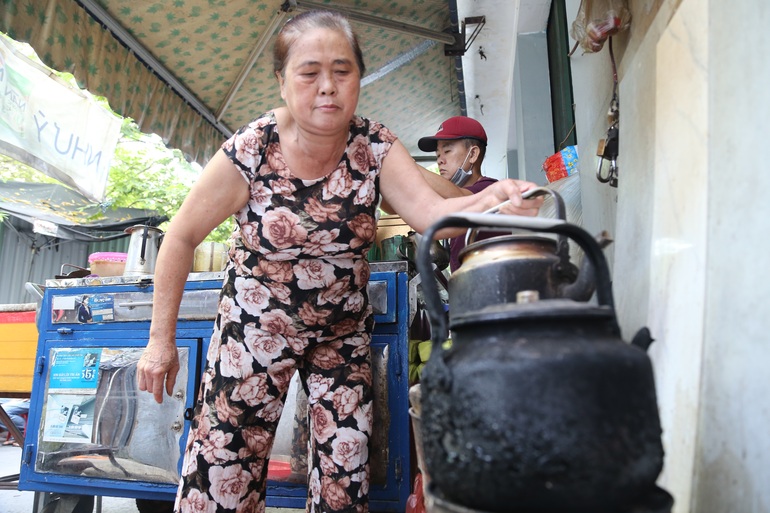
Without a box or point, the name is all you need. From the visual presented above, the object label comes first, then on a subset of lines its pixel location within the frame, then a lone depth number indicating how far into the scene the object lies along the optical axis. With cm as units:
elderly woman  188
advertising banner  422
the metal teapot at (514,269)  130
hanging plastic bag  212
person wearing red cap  343
